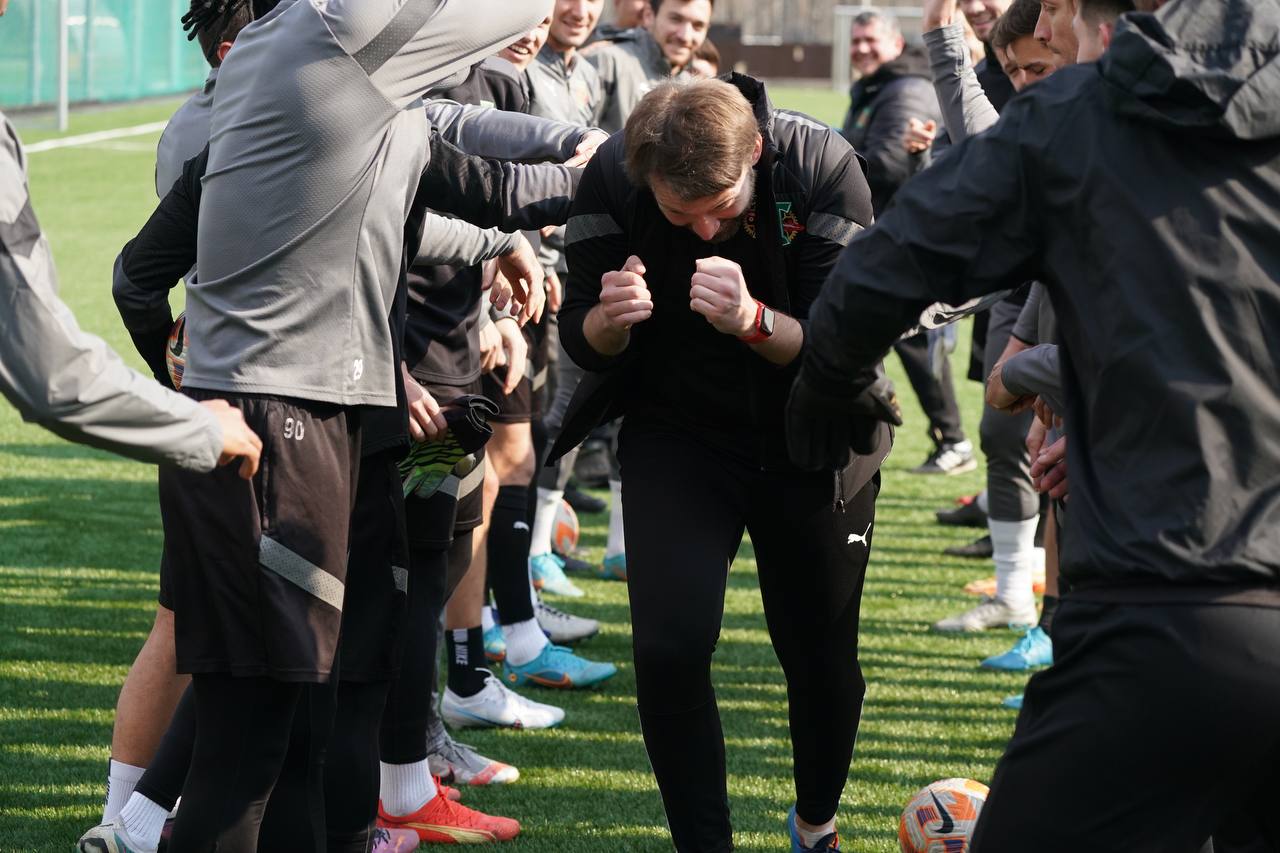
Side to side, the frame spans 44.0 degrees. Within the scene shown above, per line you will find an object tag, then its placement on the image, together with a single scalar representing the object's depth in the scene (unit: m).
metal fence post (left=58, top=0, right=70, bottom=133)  25.47
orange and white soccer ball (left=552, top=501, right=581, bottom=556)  7.47
